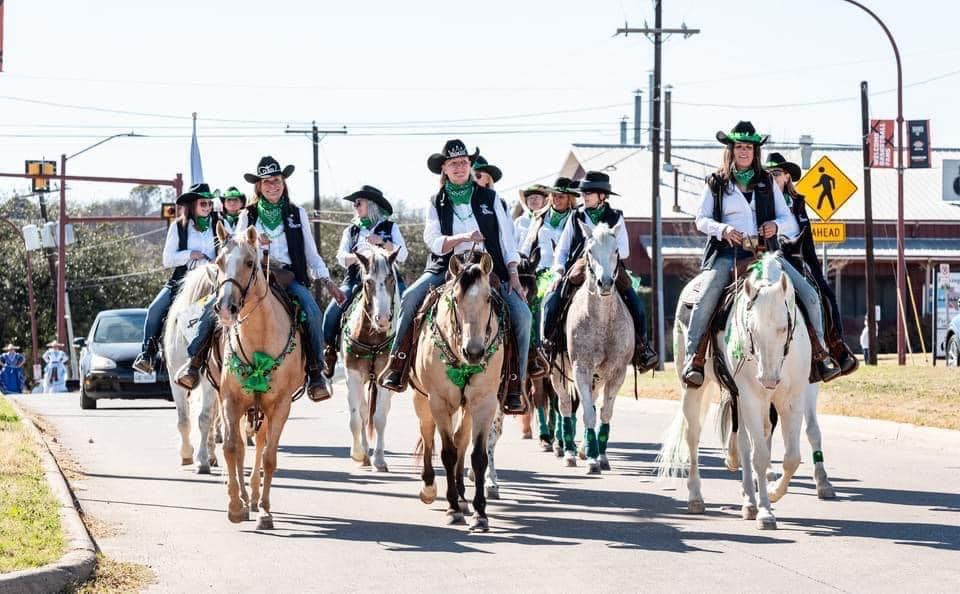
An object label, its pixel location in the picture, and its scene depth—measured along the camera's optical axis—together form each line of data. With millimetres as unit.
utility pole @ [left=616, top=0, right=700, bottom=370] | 46000
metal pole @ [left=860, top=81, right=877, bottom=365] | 37281
